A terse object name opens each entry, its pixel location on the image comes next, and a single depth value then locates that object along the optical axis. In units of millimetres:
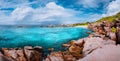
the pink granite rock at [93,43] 7884
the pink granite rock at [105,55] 2348
